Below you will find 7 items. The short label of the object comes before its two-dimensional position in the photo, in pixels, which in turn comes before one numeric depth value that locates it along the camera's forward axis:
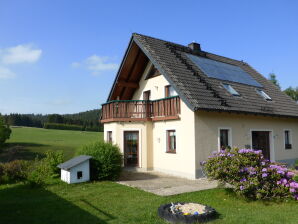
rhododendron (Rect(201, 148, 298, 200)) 7.36
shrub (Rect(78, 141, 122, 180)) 10.84
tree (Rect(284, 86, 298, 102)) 37.09
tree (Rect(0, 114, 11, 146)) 22.91
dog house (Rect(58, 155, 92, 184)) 10.20
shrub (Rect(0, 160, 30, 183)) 11.20
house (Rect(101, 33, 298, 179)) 11.82
